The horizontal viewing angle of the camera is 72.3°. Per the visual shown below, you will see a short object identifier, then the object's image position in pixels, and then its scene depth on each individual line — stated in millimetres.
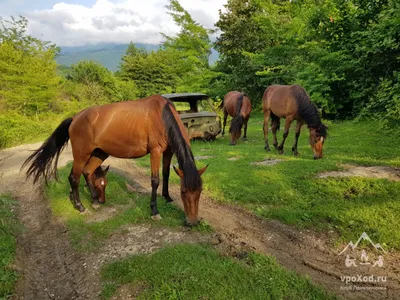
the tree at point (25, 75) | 17047
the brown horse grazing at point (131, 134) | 4742
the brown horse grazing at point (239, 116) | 10992
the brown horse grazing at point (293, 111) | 7785
